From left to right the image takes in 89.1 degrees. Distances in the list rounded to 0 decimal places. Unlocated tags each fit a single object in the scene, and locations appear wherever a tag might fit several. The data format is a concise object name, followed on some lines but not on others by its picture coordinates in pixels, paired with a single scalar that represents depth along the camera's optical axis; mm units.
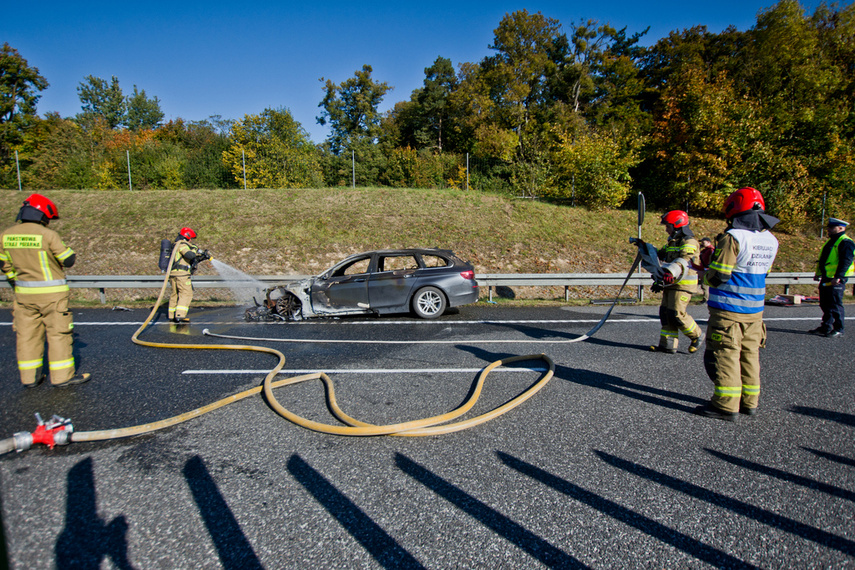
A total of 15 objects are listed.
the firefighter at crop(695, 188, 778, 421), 3818
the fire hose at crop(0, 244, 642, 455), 3355
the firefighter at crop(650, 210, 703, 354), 5742
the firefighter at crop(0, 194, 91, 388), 4602
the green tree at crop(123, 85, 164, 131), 61312
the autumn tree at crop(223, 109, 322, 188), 21922
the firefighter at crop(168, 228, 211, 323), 8469
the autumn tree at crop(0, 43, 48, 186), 35594
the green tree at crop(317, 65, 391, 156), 43656
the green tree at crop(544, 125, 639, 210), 19844
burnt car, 8711
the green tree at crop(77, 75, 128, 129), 60031
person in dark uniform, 7055
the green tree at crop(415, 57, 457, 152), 40438
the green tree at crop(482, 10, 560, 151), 33781
